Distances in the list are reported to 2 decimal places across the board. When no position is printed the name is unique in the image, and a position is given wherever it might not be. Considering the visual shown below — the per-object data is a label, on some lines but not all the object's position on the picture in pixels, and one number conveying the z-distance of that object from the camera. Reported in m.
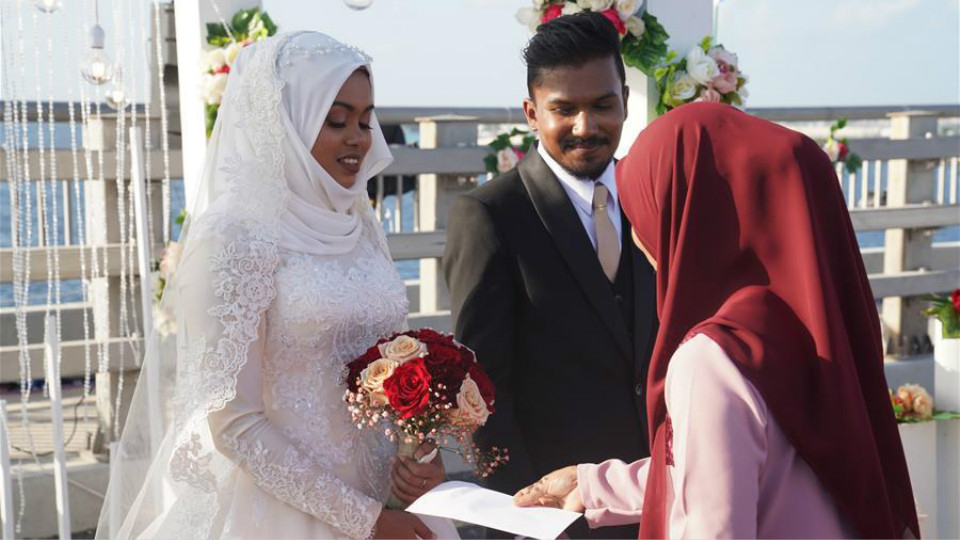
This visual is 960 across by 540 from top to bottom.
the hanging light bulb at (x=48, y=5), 4.12
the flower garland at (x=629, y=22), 3.98
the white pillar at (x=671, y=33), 4.25
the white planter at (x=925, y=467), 4.60
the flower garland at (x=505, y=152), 5.50
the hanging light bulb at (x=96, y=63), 4.31
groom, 3.06
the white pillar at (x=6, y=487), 3.52
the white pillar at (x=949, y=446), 4.60
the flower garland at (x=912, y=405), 4.51
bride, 2.63
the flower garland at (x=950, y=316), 4.61
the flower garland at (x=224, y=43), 4.02
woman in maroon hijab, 1.74
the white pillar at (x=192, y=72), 4.16
